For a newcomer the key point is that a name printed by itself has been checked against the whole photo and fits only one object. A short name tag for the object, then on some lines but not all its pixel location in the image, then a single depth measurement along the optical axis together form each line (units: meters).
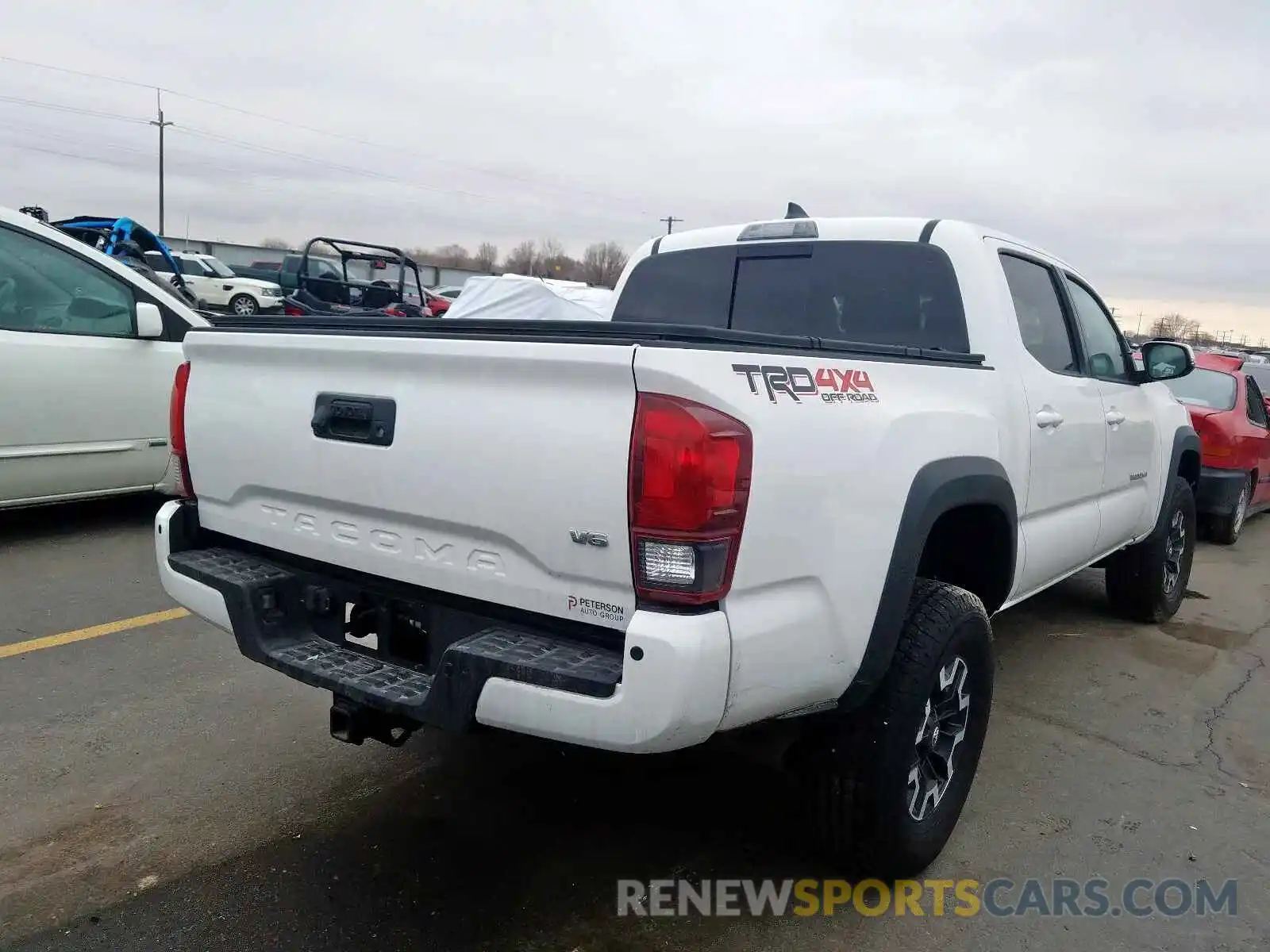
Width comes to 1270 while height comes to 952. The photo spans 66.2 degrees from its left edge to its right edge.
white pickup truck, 2.06
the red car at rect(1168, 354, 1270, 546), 8.06
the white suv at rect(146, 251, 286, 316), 24.11
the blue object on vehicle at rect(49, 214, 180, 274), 11.11
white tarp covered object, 9.27
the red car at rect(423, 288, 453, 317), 21.62
